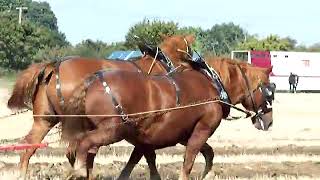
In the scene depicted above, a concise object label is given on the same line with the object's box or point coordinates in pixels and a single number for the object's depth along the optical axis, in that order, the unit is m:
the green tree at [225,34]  154.69
